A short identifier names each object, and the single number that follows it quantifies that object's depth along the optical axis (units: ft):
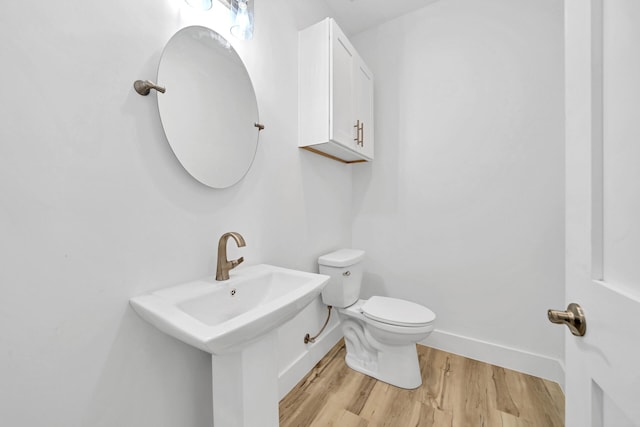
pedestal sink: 1.90
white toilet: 4.36
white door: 1.11
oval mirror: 2.68
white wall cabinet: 4.49
